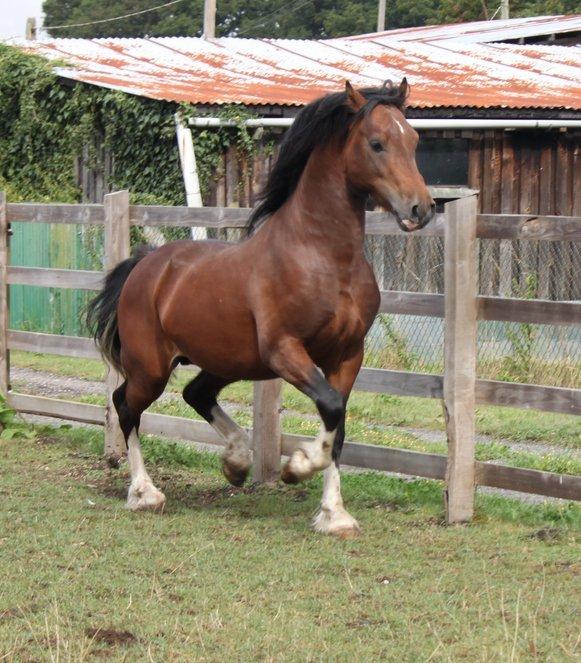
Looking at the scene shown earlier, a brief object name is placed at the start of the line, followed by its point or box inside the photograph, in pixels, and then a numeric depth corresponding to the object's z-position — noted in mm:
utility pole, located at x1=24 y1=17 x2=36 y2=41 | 33469
